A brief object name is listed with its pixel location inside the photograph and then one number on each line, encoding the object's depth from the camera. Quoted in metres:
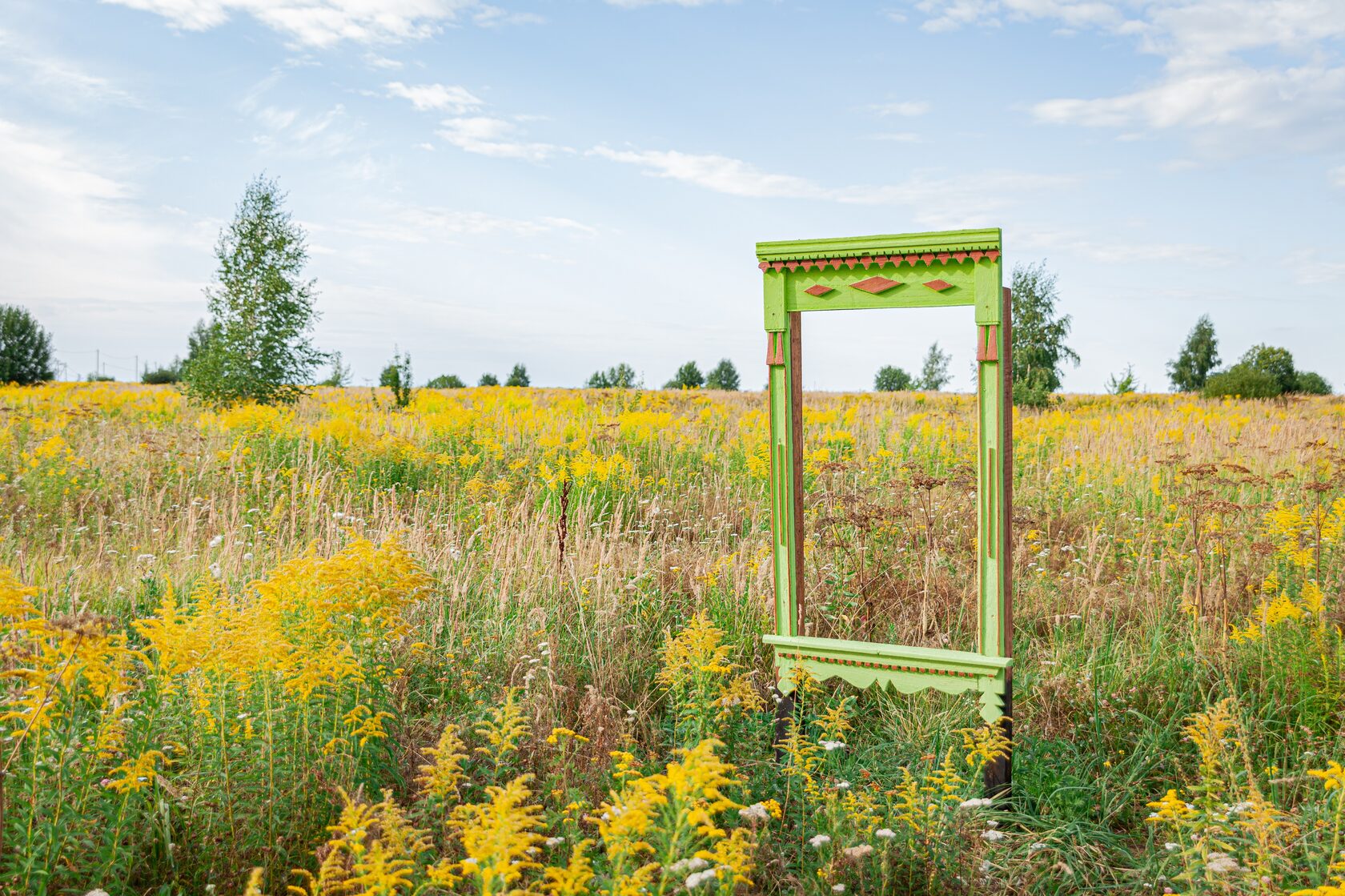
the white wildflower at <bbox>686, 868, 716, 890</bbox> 1.83
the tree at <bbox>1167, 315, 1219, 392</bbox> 46.72
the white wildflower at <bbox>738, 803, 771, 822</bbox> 2.36
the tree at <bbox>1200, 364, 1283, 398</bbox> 21.62
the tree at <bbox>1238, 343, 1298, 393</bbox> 26.58
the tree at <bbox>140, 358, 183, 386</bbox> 45.50
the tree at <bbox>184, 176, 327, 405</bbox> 14.47
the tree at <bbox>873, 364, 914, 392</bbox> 36.22
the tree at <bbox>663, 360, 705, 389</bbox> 29.20
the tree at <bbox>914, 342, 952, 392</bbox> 33.38
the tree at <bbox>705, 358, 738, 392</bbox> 41.09
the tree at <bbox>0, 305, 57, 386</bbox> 36.69
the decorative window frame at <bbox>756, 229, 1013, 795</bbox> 3.24
